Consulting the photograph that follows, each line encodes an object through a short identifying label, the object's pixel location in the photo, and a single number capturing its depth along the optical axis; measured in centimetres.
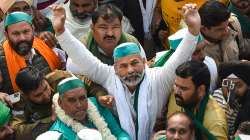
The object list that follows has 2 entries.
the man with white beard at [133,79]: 1120
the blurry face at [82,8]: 1363
